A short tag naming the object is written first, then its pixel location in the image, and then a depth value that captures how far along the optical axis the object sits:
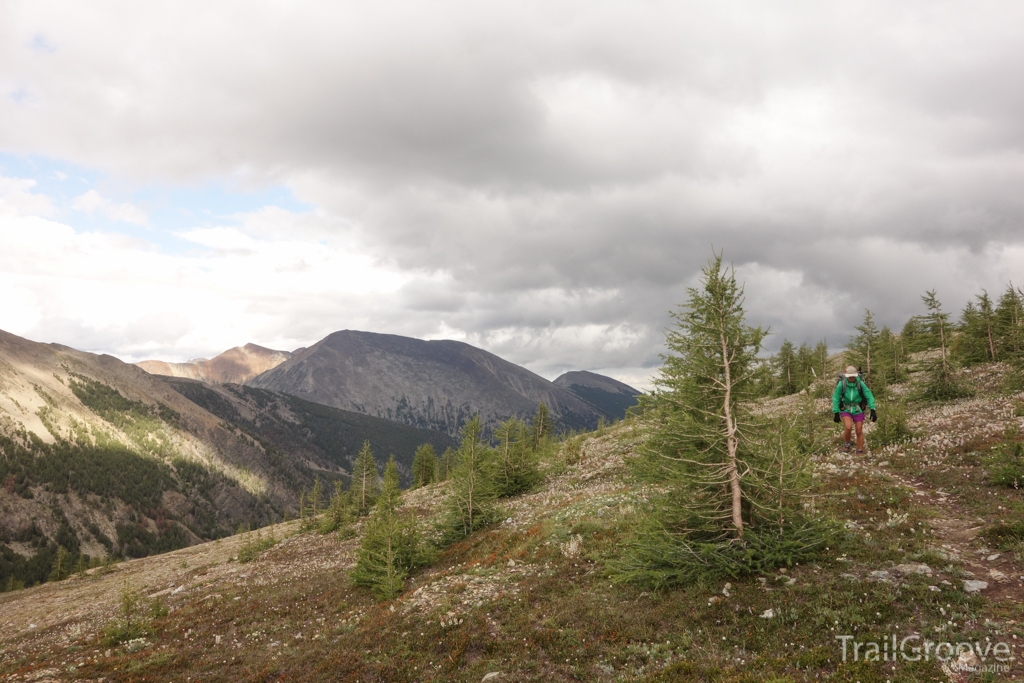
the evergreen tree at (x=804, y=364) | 51.47
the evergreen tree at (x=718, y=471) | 11.45
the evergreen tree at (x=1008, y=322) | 31.46
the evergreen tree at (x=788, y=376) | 53.68
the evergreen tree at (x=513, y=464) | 33.69
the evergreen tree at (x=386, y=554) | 18.91
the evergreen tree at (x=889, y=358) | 38.42
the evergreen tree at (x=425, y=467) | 70.04
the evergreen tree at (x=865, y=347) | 35.41
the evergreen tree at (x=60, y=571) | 65.31
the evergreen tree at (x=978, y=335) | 33.66
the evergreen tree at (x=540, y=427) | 57.34
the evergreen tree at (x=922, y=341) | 29.98
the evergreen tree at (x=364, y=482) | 45.81
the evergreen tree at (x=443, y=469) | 74.06
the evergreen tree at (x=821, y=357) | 46.90
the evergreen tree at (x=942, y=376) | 26.92
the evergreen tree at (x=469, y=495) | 25.61
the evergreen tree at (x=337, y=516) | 40.16
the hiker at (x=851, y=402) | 18.59
